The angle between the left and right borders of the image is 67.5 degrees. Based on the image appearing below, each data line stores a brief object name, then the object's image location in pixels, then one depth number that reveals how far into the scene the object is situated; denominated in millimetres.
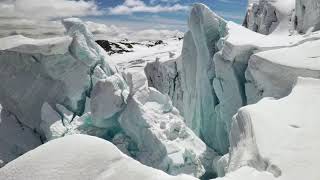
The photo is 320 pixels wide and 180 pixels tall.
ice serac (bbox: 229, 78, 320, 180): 2349
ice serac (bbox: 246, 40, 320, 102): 4064
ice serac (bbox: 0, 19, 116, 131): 6135
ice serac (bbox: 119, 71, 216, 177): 4886
